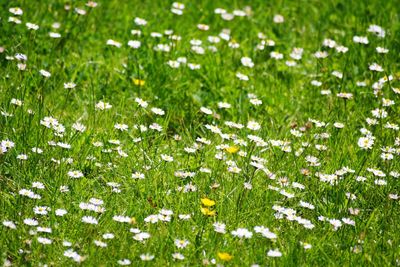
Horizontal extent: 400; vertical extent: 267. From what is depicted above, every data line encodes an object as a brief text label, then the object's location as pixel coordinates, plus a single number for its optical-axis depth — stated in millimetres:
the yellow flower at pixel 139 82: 7833
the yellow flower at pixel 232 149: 6421
